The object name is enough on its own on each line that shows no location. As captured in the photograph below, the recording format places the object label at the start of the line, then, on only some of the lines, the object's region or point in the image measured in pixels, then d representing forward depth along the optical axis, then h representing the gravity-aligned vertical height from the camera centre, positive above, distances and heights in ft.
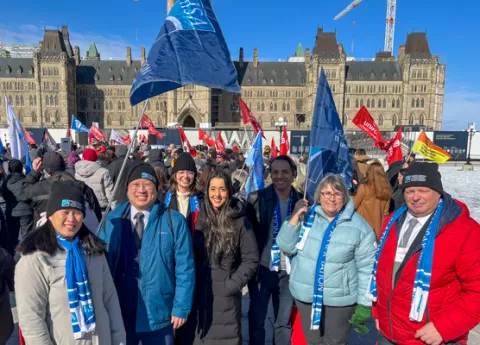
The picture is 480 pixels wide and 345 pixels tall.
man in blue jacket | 8.30 -3.11
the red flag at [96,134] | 56.95 -0.69
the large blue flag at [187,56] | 9.61 +2.15
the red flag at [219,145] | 48.59 -1.75
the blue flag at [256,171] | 19.85 -2.17
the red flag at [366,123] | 31.22 +1.15
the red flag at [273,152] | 42.62 -2.24
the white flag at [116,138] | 57.67 -1.29
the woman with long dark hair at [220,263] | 9.09 -3.41
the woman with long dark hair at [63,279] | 6.45 -2.87
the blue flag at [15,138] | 25.08 -0.73
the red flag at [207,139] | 54.03 -1.05
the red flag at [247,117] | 27.96 +1.38
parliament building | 197.57 +24.62
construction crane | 343.26 +112.79
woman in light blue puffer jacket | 8.69 -3.16
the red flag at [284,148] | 40.11 -1.61
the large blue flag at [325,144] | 10.67 -0.28
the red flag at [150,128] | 71.94 +0.61
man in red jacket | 7.00 -2.77
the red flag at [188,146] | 44.05 -1.85
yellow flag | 26.40 -1.02
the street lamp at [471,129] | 86.20 +2.29
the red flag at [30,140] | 44.65 -1.58
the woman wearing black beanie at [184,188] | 11.09 -1.81
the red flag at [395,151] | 28.94 -1.26
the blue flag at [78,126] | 53.36 +0.42
